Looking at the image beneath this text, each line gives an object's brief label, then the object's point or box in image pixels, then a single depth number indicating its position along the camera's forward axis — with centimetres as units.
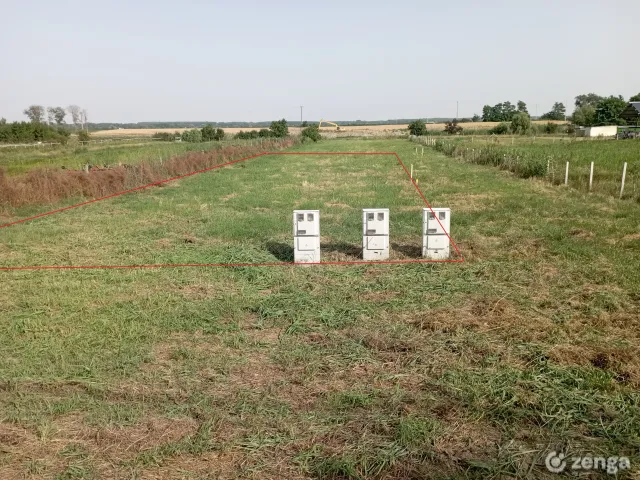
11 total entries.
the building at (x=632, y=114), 6606
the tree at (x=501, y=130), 8438
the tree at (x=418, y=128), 9212
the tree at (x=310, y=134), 7400
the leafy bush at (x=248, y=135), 7675
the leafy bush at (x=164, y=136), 7881
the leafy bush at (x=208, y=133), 7750
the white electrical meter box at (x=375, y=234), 932
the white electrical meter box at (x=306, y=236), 916
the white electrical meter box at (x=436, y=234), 934
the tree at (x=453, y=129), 9206
